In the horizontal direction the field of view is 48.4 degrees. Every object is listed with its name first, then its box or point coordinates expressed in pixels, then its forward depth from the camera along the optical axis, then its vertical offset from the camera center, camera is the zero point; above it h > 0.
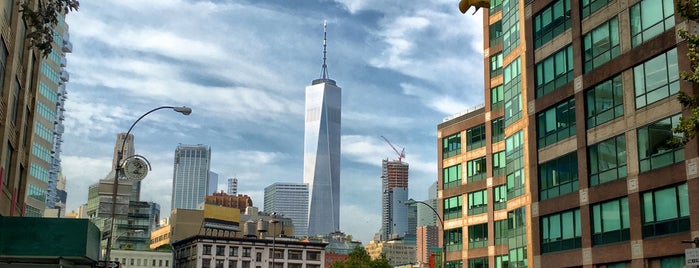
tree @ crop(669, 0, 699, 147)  19.93 +5.55
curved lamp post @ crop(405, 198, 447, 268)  57.20 +6.11
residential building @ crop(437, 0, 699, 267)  34.81 +7.95
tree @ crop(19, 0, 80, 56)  17.88 +6.06
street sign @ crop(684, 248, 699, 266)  22.97 +1.01
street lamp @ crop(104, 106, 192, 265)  30.31 +4.82
